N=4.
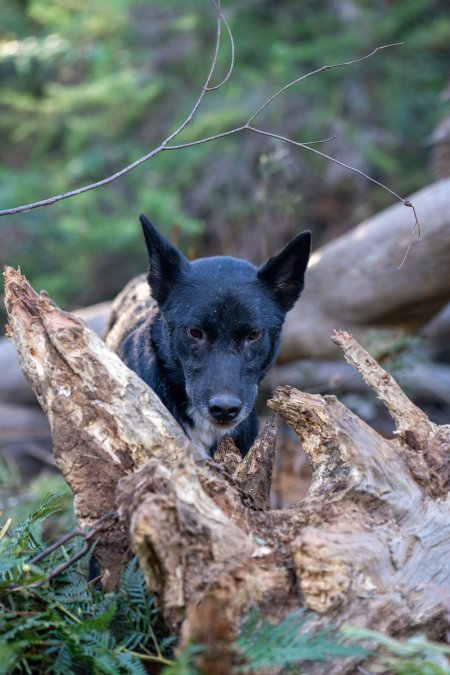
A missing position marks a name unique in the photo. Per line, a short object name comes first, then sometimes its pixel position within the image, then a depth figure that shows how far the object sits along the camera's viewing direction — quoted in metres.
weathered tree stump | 2.55
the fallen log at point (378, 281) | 6.80
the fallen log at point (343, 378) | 7.73
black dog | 4.28
